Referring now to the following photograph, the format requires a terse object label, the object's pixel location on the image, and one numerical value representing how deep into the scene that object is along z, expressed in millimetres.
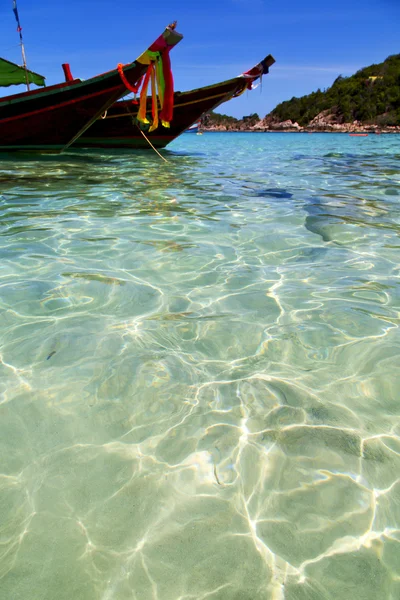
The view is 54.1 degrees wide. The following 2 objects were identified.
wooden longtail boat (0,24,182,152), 10125
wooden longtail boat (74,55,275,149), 11750
